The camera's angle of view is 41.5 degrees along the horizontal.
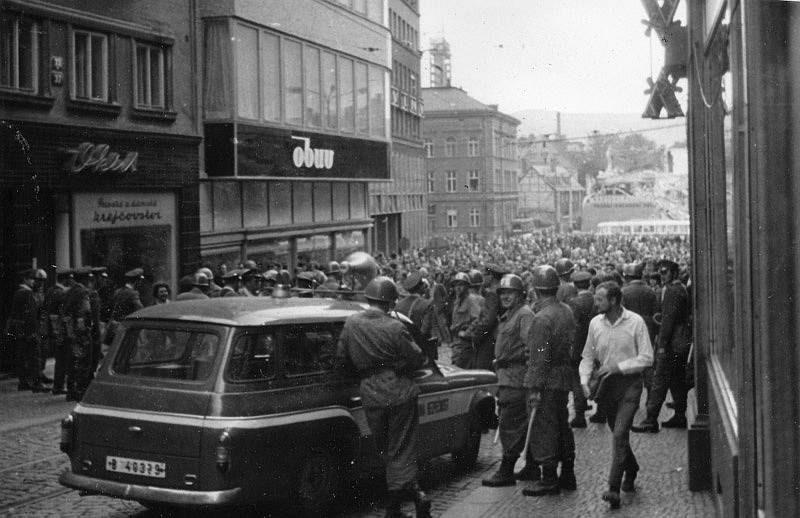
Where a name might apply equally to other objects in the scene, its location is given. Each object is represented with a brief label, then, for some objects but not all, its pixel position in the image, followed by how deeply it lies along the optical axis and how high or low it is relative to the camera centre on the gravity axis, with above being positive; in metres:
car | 7.34 -1.27
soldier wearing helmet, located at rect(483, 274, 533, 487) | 9.30 -1.30
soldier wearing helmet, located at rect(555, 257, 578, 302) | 13.98 -0.64
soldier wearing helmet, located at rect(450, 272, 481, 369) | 13.15 -1.20
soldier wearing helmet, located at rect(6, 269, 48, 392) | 15.73 -1.36
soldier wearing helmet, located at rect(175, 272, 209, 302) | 13.02 -0.59
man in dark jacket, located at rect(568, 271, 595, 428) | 13.16 -0.98
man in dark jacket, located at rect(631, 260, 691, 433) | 11.55 -1.26
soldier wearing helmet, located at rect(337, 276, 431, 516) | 8.10 -1.16
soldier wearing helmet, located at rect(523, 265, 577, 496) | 8.71 -1.21
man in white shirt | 8.46 -1.09
